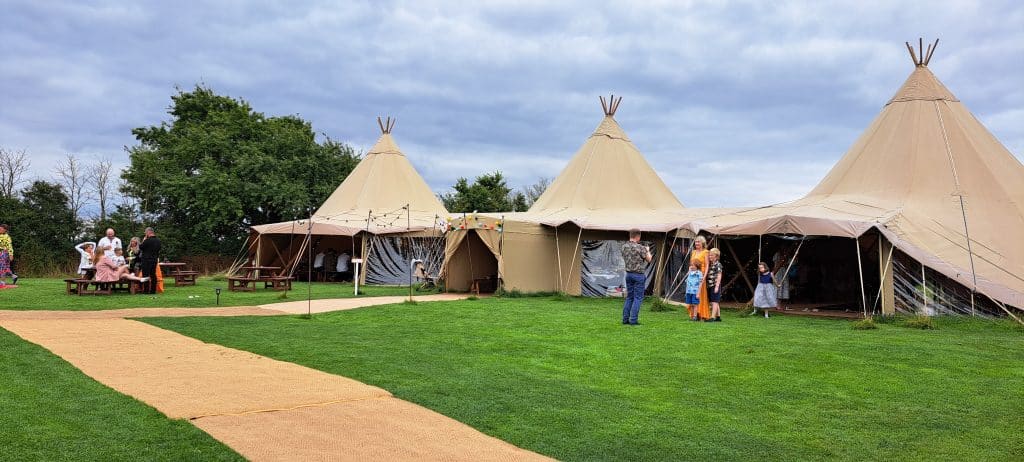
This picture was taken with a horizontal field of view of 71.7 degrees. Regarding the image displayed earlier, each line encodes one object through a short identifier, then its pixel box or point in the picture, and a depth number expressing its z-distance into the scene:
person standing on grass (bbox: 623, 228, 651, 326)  10.09
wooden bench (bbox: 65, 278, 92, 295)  13.35
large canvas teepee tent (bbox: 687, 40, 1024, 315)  11.79
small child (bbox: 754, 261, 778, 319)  11.83
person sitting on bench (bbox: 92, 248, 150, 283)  13.64
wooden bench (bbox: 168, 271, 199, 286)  17.20
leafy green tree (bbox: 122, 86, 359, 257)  26.61
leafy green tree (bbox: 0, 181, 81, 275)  22.80
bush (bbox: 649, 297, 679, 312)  12.56
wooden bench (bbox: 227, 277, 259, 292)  15.77
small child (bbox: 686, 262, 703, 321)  10.89
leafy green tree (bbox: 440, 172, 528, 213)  31.92
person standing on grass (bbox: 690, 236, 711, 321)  10.92
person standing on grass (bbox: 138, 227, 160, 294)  13.99
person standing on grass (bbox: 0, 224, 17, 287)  14.88
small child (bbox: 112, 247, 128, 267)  14.08
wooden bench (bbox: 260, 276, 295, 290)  16.14
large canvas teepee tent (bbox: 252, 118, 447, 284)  20.28
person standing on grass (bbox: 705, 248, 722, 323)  10.86
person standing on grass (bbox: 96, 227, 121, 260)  13.79
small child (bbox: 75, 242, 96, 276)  15.15
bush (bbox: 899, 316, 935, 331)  10.23
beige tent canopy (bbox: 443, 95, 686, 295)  16.08
